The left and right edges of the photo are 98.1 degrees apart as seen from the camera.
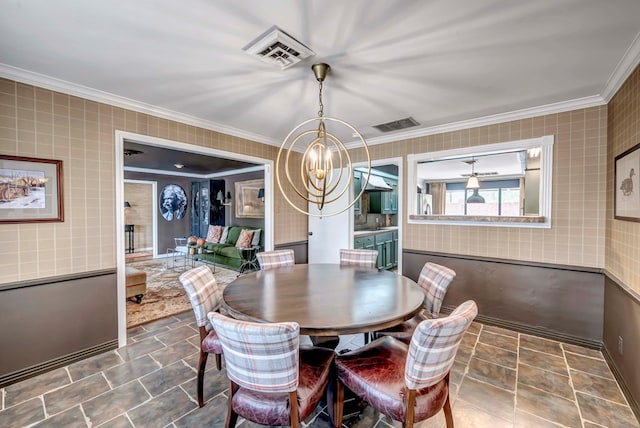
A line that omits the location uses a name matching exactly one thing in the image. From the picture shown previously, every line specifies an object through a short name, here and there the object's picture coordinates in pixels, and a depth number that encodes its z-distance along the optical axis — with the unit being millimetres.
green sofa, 6269
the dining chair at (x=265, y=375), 1226
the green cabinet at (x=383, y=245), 5205
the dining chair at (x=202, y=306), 1943
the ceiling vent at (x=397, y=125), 3400
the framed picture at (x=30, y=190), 2211
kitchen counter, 5020
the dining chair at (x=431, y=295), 2080
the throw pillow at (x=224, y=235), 7066
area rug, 3607
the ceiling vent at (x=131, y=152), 5094
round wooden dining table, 1529
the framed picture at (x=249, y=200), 6836
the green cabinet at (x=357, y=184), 5237
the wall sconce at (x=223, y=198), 7638
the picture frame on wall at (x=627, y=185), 1991
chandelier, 2182
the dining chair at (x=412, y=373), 1284
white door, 4637
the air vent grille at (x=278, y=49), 1747
